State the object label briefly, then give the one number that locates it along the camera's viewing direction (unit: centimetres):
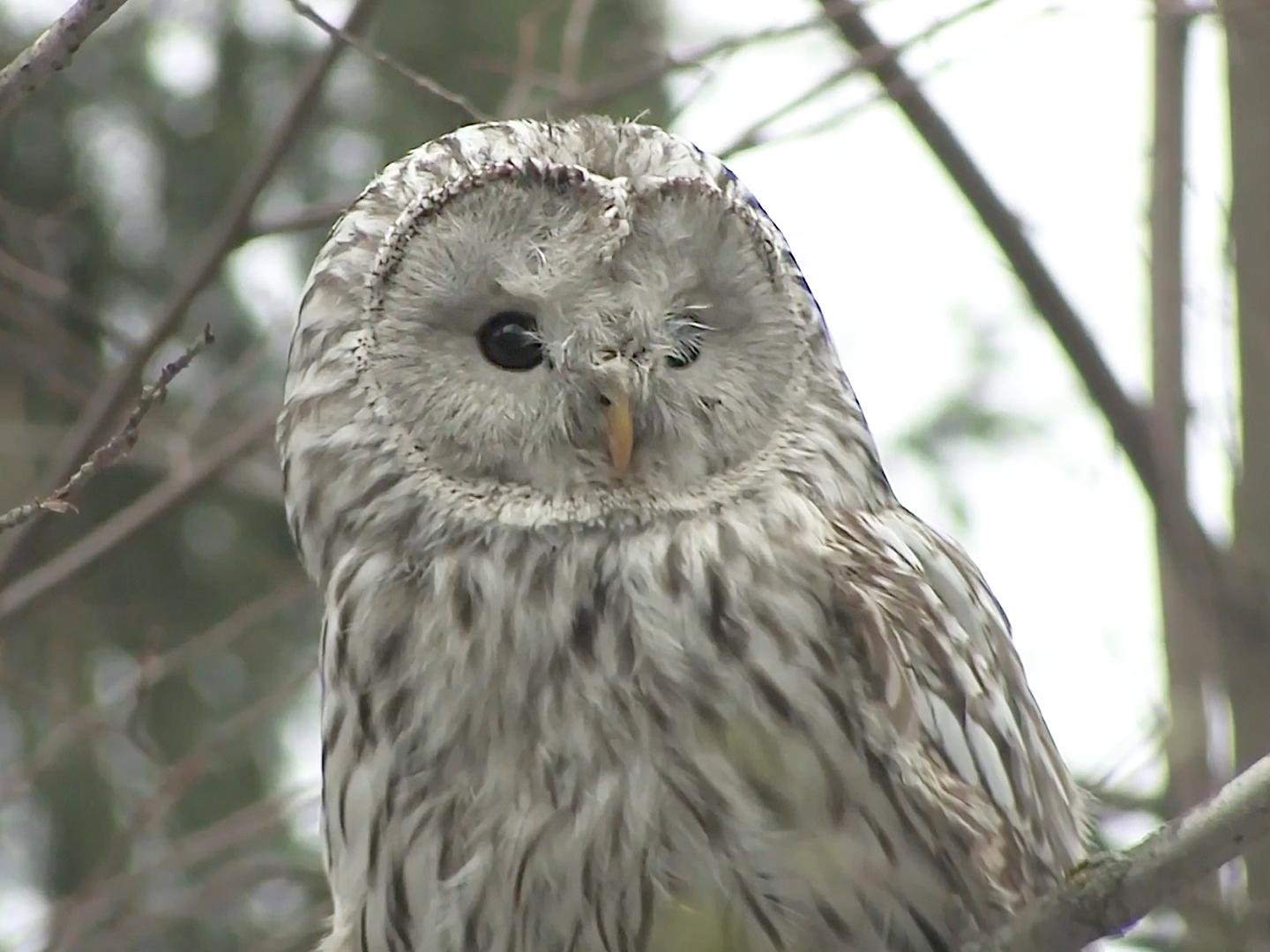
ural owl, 528
